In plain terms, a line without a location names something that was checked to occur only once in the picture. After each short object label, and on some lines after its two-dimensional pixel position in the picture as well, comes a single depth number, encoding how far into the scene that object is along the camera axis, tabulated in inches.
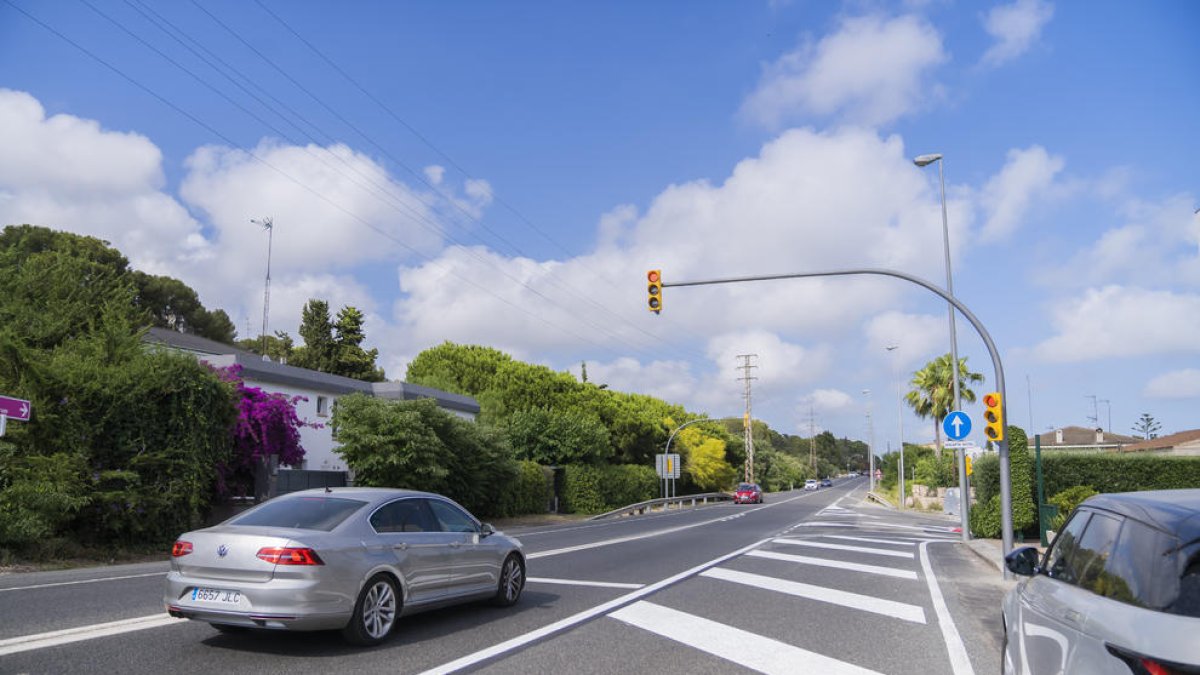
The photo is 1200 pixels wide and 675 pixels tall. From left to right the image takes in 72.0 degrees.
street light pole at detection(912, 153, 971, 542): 824.9
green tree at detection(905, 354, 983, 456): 2073.1
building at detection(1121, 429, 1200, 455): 1986.6
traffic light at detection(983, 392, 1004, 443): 628.1
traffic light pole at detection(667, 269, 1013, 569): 597.3
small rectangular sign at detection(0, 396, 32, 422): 495.5
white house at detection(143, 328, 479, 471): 1224.8
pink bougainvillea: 831.1
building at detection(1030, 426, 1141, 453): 3169.3
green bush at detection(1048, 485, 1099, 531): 859.4
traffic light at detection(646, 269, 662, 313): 748.6
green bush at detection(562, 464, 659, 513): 1782.7
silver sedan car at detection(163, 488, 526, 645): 260.4
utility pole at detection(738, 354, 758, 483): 3110.2
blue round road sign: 778.8
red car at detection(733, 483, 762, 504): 2336.4
